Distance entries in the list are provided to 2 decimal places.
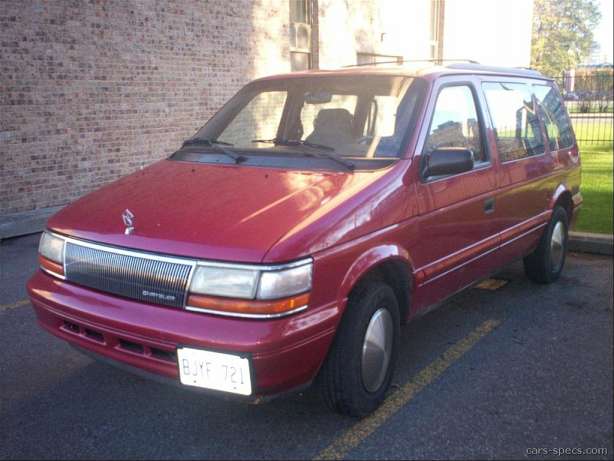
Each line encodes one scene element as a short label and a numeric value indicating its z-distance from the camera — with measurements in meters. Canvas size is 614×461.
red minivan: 2.77
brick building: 8.30
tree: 29.87
